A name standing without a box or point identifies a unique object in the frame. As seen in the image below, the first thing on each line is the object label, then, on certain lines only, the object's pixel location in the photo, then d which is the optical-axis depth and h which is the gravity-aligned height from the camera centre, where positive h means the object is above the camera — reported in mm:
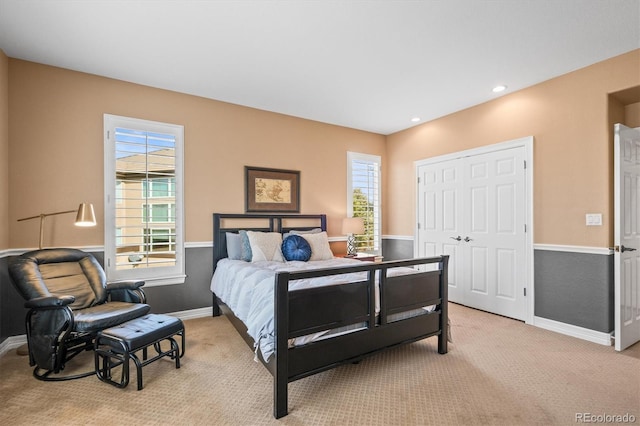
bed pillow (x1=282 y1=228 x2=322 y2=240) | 4293 -234
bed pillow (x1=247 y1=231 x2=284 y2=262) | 3811 -390
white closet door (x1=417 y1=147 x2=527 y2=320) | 3820 -138
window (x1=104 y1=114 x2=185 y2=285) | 3439 +180
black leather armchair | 2373 -765
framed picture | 4324 +380
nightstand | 4612 -638
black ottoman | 2248 -961
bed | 2020 -751
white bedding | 2123 -650
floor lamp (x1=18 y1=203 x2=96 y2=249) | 2859 -8
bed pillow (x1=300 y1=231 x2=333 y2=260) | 4156 -417
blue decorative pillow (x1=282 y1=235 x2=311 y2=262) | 3959 -433
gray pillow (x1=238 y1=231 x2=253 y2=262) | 3826 -401
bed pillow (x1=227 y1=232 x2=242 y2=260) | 3916 -390
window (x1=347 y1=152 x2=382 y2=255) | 5375 +361
